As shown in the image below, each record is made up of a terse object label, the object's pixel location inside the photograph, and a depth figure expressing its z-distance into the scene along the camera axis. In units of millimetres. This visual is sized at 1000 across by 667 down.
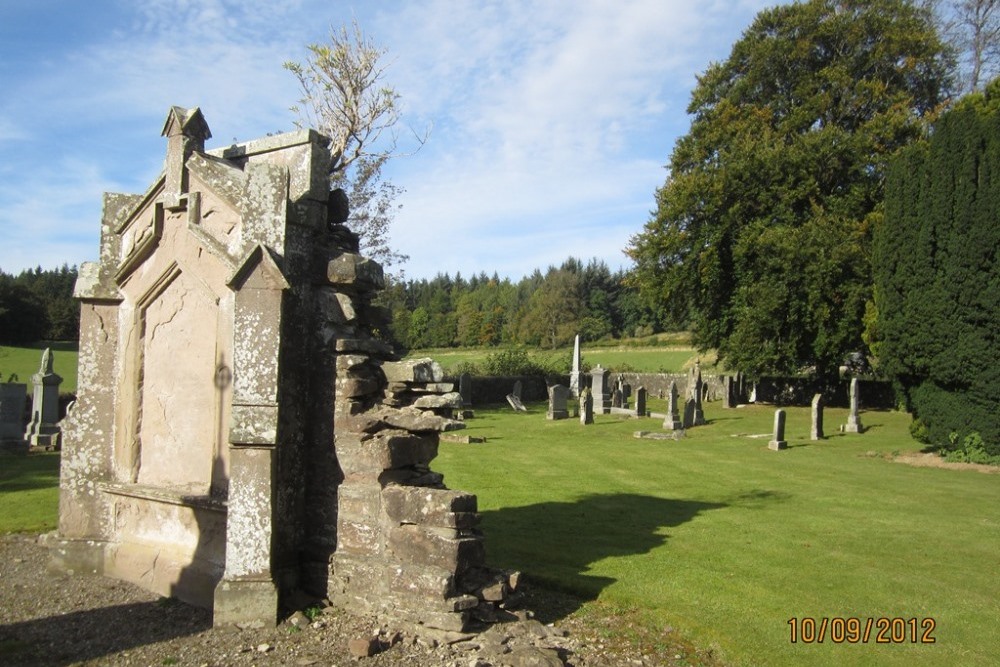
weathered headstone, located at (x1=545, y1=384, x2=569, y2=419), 26859
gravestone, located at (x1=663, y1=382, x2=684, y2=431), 23062
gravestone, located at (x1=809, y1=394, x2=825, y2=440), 21922
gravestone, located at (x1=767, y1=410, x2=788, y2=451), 19886
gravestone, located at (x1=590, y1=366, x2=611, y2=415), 29734
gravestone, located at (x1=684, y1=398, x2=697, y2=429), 24797
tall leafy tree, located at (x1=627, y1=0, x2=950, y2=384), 28969
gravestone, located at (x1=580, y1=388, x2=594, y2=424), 25469
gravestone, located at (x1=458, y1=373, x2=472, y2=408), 31953
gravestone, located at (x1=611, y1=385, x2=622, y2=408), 31047
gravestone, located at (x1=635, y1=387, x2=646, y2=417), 27273
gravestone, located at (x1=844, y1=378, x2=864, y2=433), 23656
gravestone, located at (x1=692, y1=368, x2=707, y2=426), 25875
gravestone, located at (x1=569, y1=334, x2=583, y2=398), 35250
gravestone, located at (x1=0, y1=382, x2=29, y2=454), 18797
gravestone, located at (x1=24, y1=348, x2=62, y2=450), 19484
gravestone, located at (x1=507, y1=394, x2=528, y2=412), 31091
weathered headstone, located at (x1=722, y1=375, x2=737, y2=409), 33219
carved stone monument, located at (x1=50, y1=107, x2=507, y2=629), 6184
